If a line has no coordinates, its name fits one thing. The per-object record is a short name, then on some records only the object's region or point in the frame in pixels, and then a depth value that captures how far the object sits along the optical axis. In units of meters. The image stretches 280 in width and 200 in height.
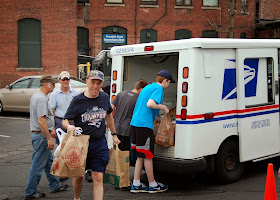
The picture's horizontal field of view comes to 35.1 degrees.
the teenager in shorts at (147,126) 6.43
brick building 25.22
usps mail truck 6.34
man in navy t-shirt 5.16
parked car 16.36
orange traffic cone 5.12
